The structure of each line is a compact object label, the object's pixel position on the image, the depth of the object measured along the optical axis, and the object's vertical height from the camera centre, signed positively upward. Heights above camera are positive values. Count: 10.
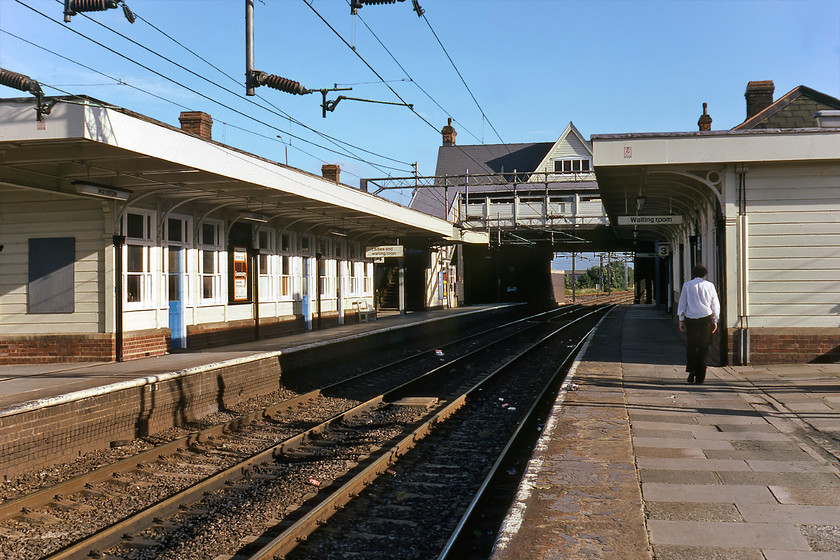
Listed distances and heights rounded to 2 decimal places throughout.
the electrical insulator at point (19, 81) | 8.58 +2.37
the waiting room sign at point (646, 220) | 15.77 +1.29
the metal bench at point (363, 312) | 24.70 -1.05
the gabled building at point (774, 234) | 11.41 +0.72
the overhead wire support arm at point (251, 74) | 9.88 +2.85
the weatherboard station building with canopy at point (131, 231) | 9.78 +0.97
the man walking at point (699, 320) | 9.98 -0.56
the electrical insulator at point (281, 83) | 10.09 +2.78
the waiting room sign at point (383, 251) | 24.02 +0.98
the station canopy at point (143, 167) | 8.97 +1.76
